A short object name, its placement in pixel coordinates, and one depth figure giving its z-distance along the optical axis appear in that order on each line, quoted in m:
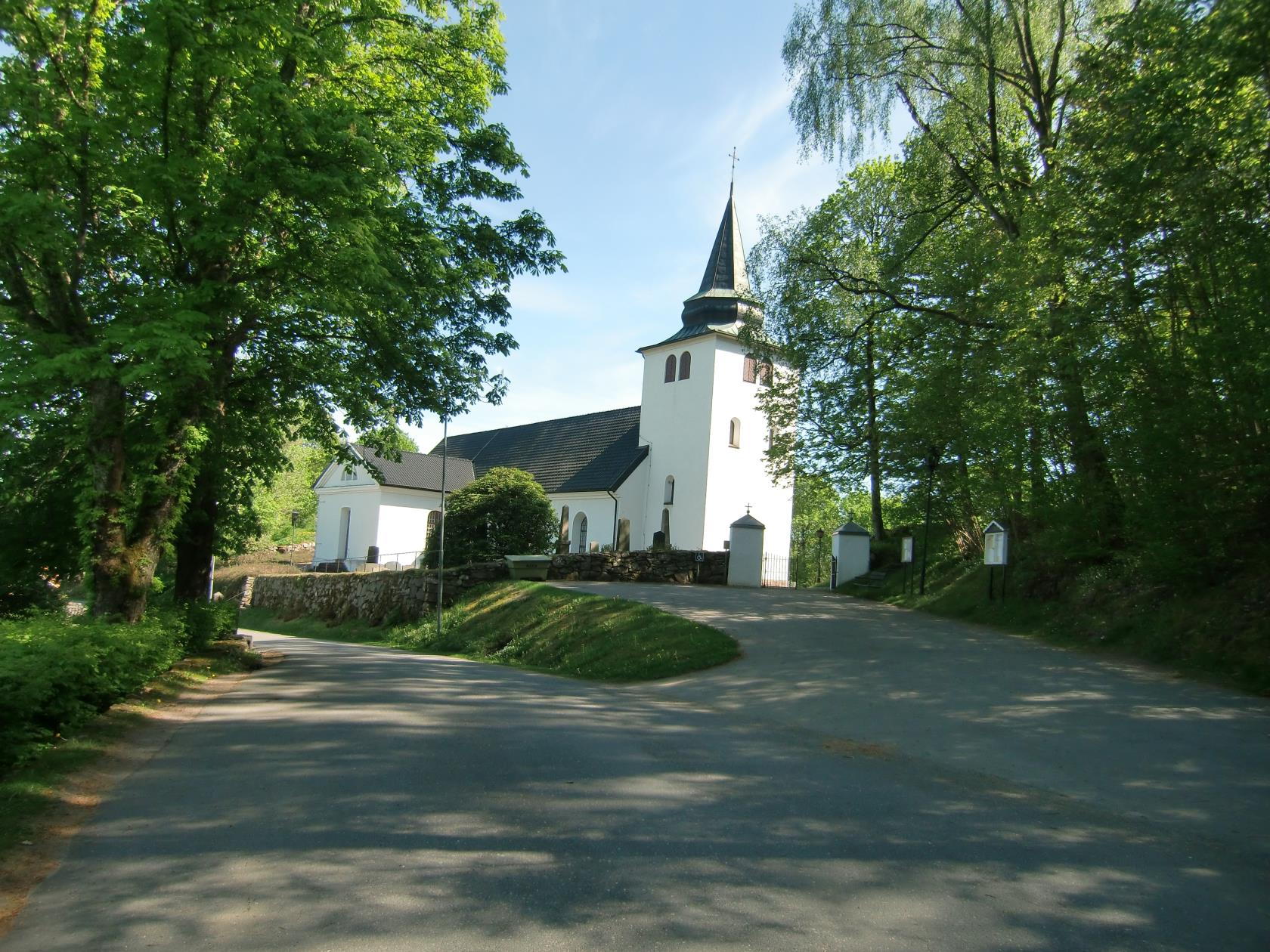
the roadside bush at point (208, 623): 15.93
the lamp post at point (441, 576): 23.55
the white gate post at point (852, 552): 30.08
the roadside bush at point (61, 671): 7.18
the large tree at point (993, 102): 16.48
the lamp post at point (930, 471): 24.48
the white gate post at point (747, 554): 31.05
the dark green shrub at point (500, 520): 35.41
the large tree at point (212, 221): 11.04
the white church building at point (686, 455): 44.28
